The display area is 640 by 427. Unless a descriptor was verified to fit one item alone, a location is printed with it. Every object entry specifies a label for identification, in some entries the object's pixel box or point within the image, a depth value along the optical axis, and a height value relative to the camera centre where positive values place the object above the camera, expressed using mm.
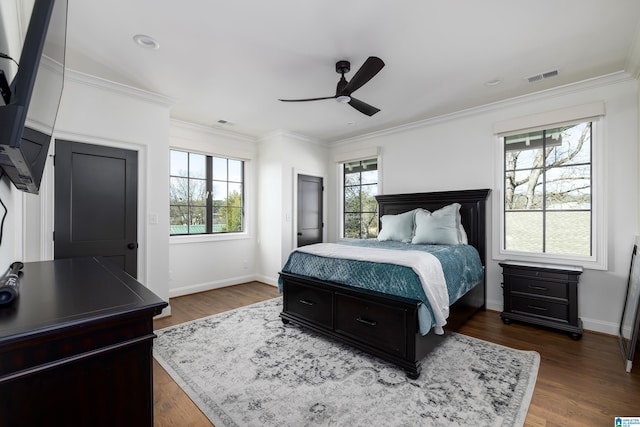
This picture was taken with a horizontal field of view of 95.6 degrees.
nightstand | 2914 -872
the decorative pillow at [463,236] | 3625 -295
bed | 2197 -836
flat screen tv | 721 +369
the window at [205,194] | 4412 +306
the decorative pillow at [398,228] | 3893 -203
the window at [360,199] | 5160 +259
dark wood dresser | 693 -386
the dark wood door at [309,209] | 5211 +69
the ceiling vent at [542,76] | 2893 +1404
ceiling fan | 2254 +1134
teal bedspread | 2229 -544
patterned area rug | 1780 -1235
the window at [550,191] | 3221 +255
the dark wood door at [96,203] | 2855 +105
